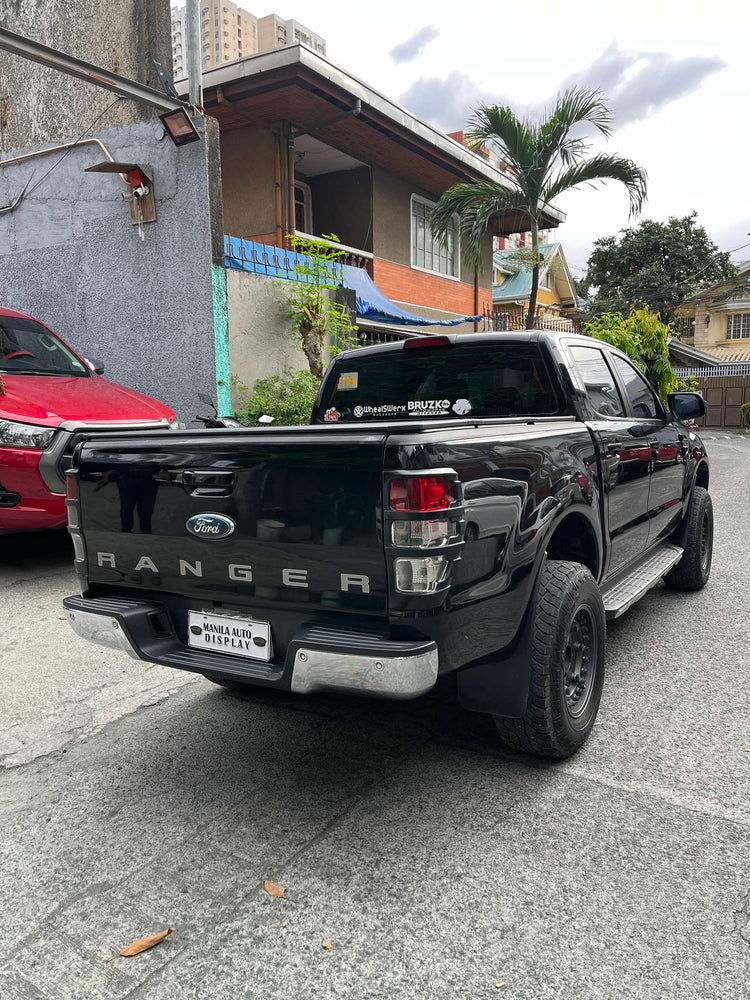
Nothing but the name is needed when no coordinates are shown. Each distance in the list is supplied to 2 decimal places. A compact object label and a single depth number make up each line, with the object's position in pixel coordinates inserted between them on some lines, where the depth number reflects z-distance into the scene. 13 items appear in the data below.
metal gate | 30.94
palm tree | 11.46
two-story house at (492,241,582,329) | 29.23
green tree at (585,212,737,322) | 37.72
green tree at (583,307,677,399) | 12.48
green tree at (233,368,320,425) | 9.19
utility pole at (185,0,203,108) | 8.43
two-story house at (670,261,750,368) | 38.94
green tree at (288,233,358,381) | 10.05
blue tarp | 11.76
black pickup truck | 2.40
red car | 5.49
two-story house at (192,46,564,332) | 11.39
